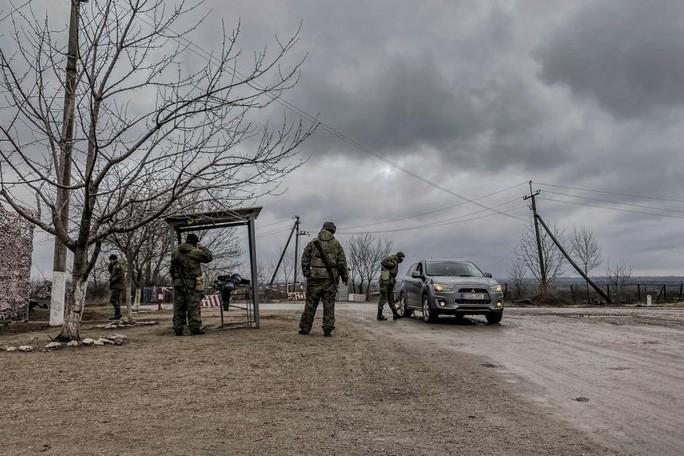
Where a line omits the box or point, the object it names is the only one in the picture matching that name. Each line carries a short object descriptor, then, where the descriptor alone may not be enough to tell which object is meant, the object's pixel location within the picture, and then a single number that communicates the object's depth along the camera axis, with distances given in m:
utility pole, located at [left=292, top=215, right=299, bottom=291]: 57.78
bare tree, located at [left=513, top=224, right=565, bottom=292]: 44.28
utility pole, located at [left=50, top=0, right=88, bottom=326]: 9.39
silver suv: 13.45
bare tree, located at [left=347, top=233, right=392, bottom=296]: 70.85
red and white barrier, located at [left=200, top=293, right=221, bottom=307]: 26.87
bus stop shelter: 11.17
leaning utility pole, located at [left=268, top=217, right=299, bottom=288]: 57.00
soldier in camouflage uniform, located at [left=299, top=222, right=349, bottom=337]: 10.44
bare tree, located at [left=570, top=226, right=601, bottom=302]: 49.62
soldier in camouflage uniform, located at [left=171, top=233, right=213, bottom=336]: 10.74
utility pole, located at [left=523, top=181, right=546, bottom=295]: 40.22
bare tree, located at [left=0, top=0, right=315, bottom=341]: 8.52
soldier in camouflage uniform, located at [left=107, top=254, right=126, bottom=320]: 16.70
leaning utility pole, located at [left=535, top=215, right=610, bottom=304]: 38.47
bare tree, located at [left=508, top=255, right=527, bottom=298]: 41.33
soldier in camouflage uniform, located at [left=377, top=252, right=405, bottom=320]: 15.46
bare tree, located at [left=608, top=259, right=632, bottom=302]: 41.95
